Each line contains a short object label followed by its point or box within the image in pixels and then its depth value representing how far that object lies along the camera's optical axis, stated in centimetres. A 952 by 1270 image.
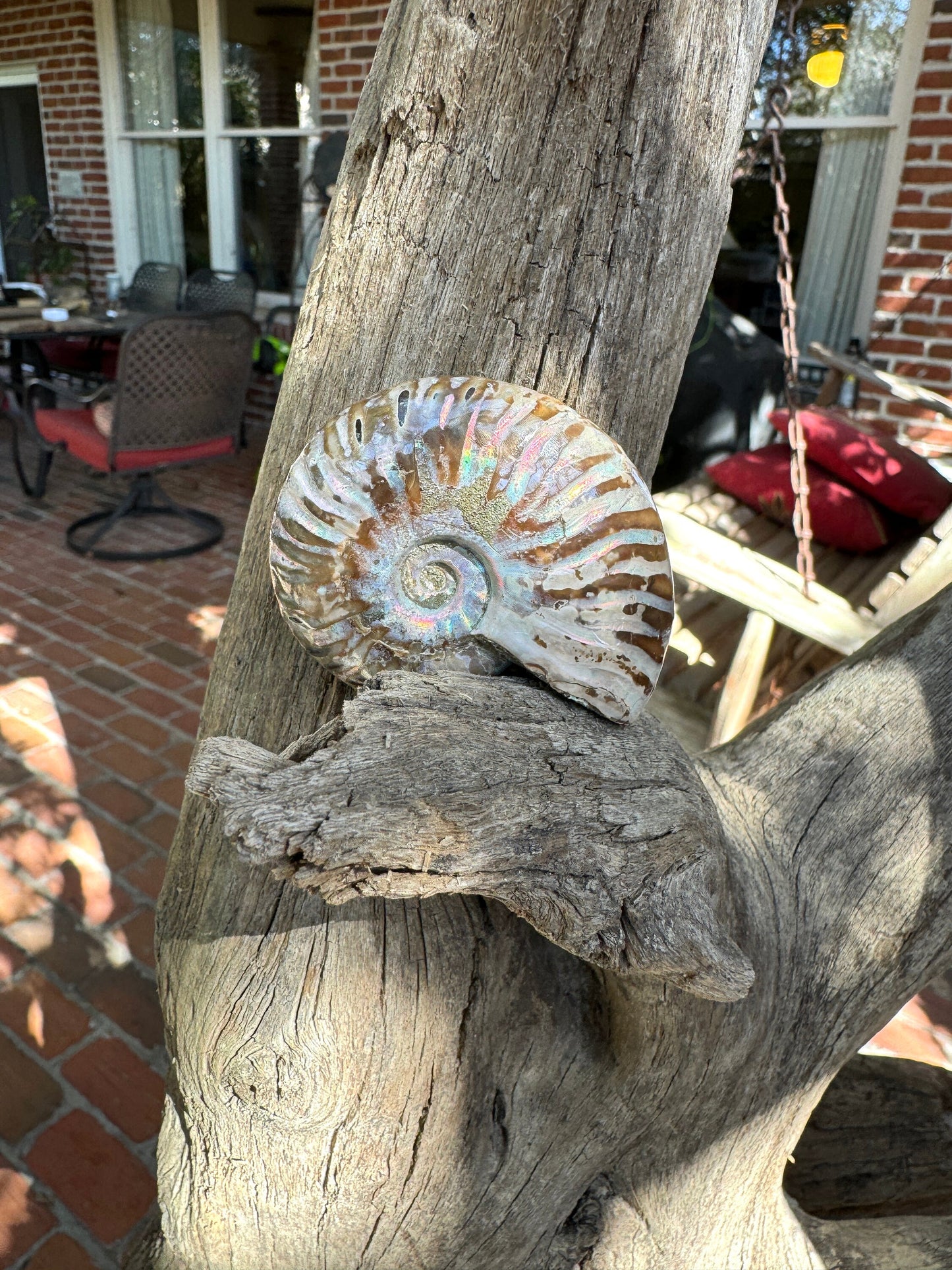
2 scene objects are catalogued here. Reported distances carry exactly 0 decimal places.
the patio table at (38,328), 488
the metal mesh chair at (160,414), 416
